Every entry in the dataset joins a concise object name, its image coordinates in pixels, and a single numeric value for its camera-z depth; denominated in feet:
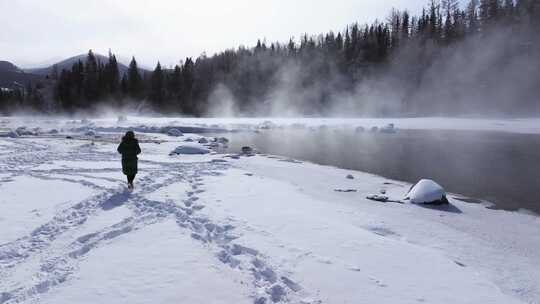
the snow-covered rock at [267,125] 185.02
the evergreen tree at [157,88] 343.67
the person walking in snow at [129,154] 39.47
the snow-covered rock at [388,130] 155.26
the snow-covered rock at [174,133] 127.85
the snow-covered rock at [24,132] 124.65
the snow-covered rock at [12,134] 110.13
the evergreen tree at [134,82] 348.79
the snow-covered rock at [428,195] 38.50
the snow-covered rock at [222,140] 108.33
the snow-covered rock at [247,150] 81.71
